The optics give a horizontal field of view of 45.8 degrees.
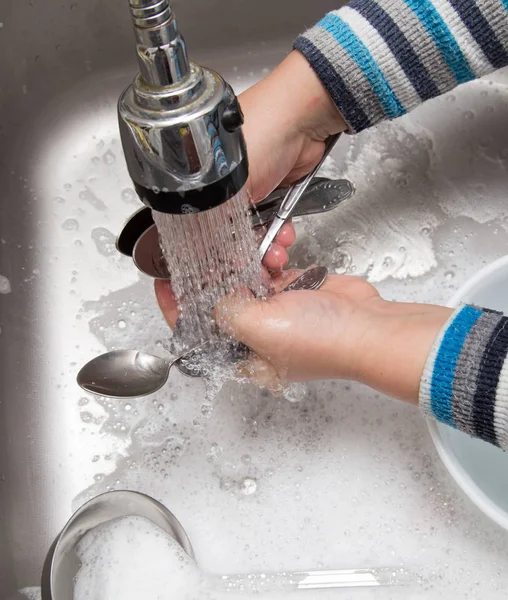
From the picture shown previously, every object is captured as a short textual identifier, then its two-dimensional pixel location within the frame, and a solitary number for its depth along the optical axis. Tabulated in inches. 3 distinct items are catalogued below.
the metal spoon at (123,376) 20.4
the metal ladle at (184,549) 19.9
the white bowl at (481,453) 18.7
